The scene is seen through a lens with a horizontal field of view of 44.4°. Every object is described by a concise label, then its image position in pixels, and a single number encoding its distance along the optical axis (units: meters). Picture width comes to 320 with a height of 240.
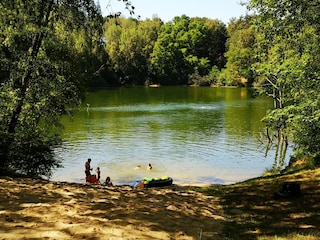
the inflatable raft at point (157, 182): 19.27
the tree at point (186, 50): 102.56
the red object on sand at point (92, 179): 17.70
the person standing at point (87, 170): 17.78
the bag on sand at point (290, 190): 8.14
